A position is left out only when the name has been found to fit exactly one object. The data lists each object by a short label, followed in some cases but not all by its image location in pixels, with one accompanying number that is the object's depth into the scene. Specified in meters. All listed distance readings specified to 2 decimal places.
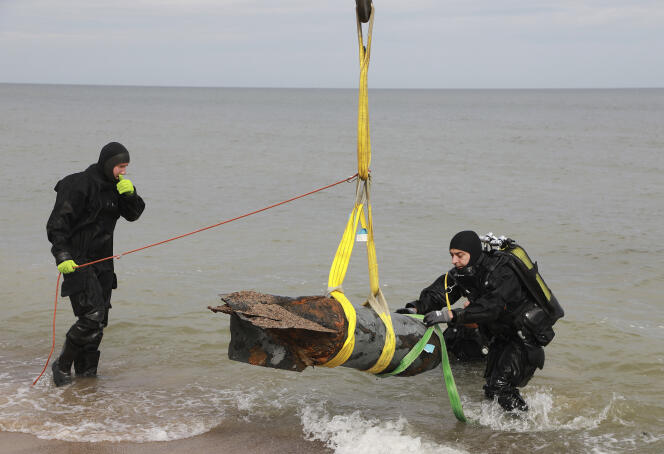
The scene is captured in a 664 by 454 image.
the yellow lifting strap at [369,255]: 4.91
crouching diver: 5.38
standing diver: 5.88
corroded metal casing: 4.69
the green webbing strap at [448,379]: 5.59
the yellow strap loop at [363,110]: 4.93
